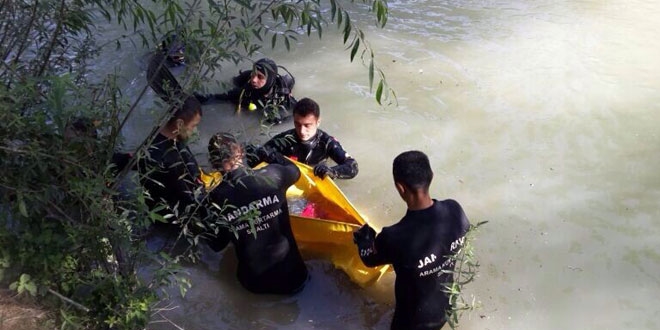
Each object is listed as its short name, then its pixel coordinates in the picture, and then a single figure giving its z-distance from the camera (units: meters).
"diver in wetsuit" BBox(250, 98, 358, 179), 4.88
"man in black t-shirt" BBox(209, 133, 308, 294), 3.45
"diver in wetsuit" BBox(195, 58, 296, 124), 6.09
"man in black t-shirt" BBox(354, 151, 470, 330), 3.29
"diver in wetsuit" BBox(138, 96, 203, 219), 3.96
